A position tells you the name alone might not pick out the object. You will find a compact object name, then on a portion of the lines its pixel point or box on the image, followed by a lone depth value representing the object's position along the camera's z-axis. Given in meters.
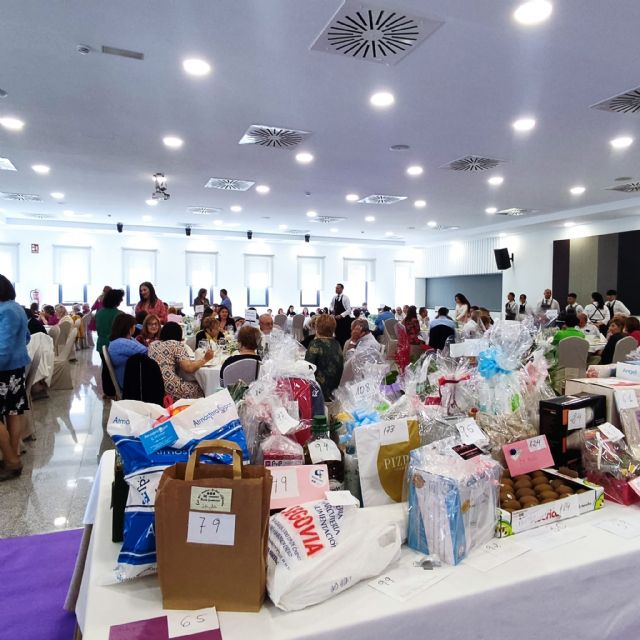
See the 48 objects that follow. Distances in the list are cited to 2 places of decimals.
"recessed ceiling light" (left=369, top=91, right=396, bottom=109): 4.55
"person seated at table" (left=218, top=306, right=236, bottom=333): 7.10
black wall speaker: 13.35
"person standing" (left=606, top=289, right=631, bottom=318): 10.09
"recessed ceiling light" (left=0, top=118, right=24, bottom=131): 5.46
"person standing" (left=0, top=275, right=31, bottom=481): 3.42
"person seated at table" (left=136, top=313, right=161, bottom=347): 5.07
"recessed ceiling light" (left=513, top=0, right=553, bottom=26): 3.10
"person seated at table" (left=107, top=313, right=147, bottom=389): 3.99
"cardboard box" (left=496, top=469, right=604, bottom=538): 1.29
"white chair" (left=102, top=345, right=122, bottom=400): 4.12
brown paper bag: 0.98
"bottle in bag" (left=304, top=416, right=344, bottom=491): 1.43
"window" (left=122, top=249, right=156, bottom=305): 15.23
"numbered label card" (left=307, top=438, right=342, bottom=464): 1.42
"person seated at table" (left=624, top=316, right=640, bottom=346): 5.40
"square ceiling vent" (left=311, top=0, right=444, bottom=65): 3.11
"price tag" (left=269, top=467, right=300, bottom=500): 1.27
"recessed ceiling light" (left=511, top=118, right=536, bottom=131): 5.26
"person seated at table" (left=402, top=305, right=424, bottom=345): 7.24
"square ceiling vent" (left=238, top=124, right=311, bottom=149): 5.59
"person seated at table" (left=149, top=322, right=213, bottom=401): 3.86
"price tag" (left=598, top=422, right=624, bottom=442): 1.61
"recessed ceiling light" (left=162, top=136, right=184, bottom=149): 6.00
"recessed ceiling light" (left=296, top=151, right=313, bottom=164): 6.60
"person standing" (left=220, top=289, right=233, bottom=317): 10.79
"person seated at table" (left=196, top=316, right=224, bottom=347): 5.72
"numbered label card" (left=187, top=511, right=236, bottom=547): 0.98
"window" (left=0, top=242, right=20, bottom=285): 14.05
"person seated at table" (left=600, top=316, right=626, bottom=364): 5.31
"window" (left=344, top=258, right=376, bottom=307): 17.88
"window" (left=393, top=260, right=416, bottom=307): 18.55
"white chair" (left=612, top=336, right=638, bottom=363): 5.02
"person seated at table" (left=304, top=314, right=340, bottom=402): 3.89
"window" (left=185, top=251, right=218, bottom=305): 15.93
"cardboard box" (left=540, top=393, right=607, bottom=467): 1.59
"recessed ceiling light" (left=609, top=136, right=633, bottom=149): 5.91
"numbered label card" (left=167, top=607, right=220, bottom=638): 0.94
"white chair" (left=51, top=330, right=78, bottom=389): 6.68
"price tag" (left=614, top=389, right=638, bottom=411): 1.71
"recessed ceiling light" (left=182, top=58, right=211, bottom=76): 3.91
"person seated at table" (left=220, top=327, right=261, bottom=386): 3.70
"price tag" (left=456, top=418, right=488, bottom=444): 1.41
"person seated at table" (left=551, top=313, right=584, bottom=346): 5.59
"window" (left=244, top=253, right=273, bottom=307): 16.69
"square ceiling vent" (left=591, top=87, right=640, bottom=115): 4.55
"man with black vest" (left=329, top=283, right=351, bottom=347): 8.02
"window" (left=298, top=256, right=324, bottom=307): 17.30
